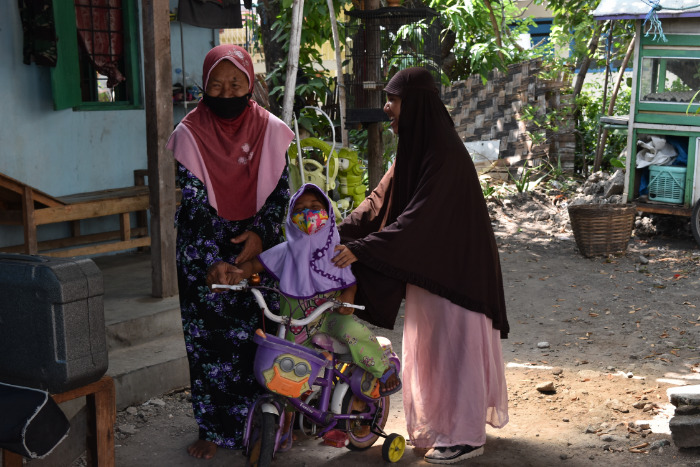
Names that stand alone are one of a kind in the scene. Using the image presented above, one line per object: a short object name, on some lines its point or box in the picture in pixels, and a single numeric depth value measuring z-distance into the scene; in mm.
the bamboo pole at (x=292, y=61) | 5684
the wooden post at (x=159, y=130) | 5309
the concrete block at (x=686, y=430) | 3746
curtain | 7066
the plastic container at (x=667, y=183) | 8719
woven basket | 8141
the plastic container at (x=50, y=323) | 2387
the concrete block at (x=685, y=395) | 3916
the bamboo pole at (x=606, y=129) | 10630
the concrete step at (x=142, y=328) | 5055
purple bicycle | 3350
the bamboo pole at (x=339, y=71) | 6904
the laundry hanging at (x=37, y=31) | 6457
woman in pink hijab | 3518
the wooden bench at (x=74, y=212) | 5672
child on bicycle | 3445
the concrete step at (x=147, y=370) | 4613
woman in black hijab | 3570
